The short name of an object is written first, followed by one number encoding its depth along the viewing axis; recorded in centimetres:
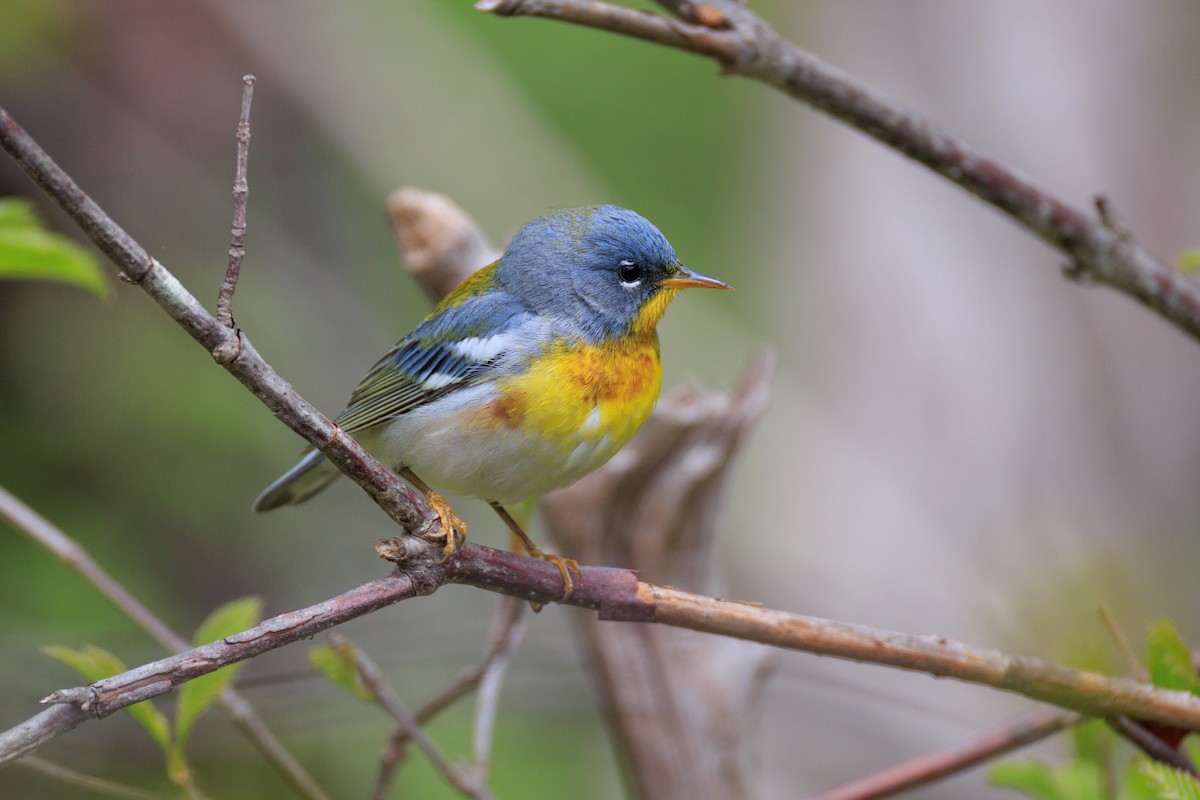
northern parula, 536
